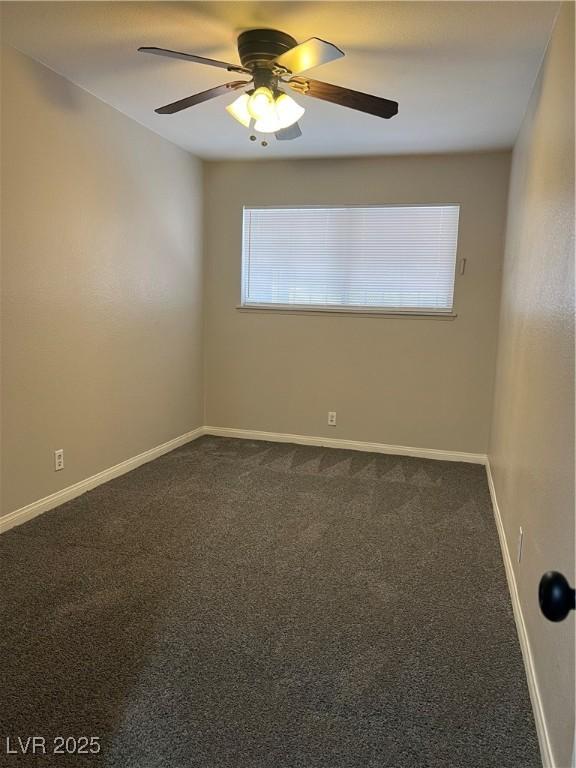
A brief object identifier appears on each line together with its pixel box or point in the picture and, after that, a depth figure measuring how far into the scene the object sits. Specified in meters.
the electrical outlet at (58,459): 3.19
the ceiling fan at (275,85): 2.22
